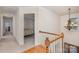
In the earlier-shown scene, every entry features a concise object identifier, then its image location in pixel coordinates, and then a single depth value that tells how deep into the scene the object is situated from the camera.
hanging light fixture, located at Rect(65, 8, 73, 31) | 1.91
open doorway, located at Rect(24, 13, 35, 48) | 1.93
